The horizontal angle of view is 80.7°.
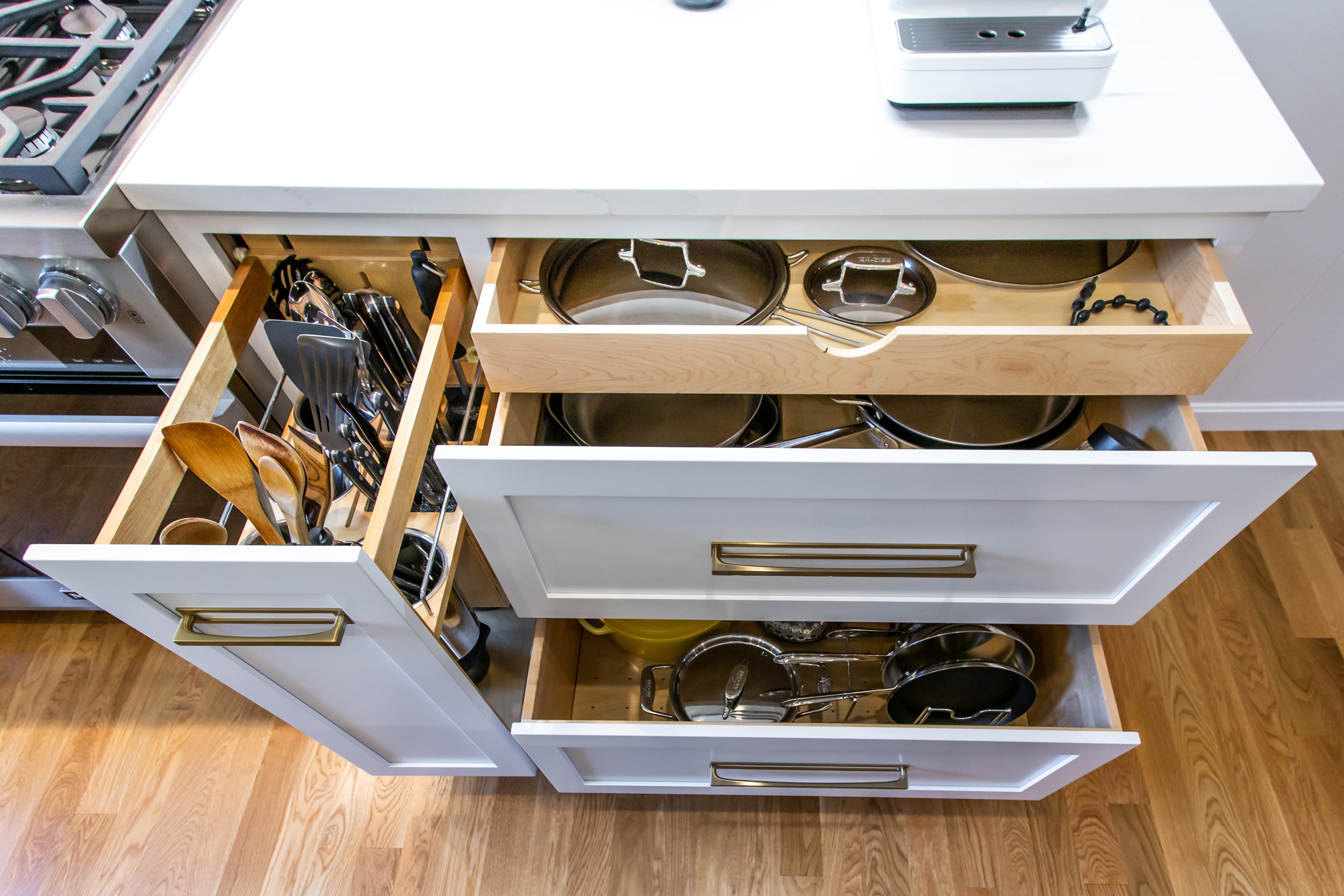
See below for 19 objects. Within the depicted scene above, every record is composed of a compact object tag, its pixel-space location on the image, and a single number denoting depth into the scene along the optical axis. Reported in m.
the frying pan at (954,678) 0.99
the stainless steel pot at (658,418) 0.94
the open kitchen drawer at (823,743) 0.86
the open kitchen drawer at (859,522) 0.64
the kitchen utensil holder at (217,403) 0.68
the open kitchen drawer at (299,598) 0.62
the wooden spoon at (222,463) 0.72
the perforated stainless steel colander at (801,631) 1.15
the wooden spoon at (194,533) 0.74
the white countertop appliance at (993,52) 0.70
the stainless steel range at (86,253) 0.73
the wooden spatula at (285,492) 0.76
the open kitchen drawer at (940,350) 0.69
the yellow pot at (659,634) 1.11
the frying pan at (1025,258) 0.83
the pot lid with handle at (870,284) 0.81
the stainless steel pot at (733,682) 1.11
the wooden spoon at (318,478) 0.83
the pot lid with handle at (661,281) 0.87
